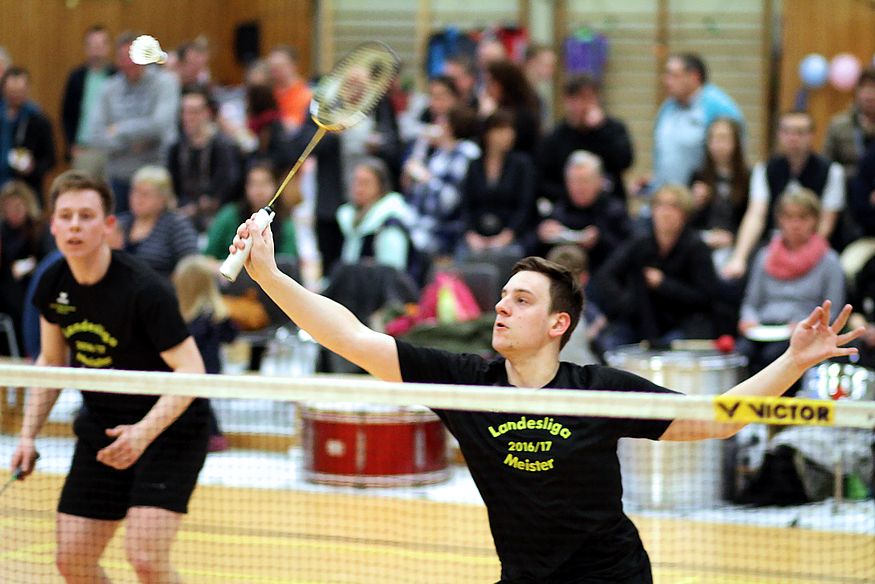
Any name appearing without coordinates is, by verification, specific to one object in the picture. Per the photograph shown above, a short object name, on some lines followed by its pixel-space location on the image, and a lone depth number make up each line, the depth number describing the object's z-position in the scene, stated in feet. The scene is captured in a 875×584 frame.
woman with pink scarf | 32.73
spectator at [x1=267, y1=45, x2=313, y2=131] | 48.03
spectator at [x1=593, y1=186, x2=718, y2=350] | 34.32
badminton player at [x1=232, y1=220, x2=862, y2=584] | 15.98
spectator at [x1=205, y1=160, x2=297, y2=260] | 40.19
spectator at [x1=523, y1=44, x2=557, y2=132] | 51.70
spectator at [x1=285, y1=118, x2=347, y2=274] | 42.98
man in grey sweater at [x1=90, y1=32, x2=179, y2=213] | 45.27
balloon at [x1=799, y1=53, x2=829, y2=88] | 55.67
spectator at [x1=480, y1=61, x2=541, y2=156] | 41.57
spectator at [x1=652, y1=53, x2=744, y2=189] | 39.63
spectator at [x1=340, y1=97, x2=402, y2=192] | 45.16
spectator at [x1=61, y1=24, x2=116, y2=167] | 50.62
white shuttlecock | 19.06
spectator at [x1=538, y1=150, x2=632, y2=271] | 37.91
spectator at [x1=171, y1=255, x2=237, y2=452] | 34.40
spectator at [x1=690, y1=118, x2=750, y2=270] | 37.58
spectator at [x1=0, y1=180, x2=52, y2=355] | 41.11
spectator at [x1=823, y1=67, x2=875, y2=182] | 37.88
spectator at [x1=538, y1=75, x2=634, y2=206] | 40.19
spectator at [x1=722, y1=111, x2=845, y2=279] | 36.73
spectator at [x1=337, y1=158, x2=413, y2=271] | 39.04
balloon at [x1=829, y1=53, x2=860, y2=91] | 54.75
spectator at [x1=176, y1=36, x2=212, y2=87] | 52.80
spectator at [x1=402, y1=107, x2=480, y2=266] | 41.24
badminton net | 26.68
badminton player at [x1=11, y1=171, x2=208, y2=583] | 19.63
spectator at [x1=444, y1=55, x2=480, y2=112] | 45.45
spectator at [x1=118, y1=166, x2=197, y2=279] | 37.42
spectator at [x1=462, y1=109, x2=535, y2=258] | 39.52
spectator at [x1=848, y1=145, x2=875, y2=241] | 36.17
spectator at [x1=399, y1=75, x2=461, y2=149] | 42.98
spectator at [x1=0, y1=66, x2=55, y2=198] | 48.44
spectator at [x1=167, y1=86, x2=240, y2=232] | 43.86
